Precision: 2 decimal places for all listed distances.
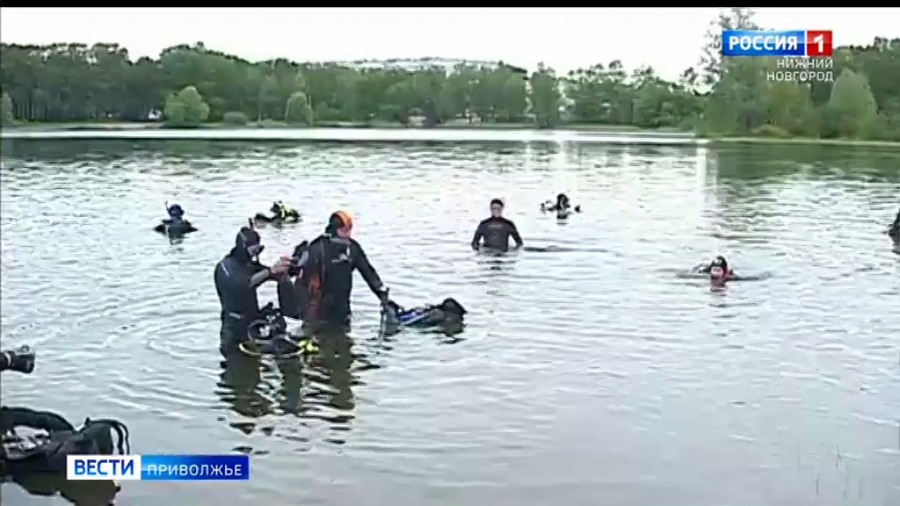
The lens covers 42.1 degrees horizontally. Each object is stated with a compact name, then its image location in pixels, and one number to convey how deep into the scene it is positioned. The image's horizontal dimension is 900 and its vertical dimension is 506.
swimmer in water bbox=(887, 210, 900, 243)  16.48
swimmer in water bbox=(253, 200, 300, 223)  21.03
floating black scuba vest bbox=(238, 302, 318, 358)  9.56
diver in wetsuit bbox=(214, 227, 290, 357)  9.65
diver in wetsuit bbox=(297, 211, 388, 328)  10.01
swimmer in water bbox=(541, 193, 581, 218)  22.07
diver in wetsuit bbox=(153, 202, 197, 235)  18.89
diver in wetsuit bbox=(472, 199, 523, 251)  16.75
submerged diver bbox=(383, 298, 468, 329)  10.80
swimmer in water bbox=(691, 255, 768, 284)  13.76
